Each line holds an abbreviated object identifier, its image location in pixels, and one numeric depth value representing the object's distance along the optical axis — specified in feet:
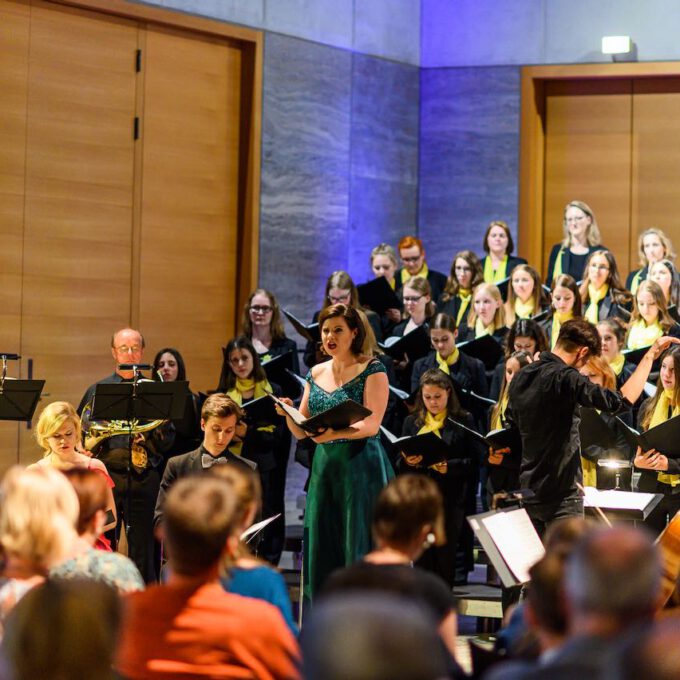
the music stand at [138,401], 35.05
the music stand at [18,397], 34.86
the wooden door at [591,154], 63.31
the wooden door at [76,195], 49.98
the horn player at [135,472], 39.33
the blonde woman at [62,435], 32.66
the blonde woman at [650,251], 51.75
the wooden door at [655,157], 62.31
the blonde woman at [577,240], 53.80
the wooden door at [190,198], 53.76
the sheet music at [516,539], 24.61
